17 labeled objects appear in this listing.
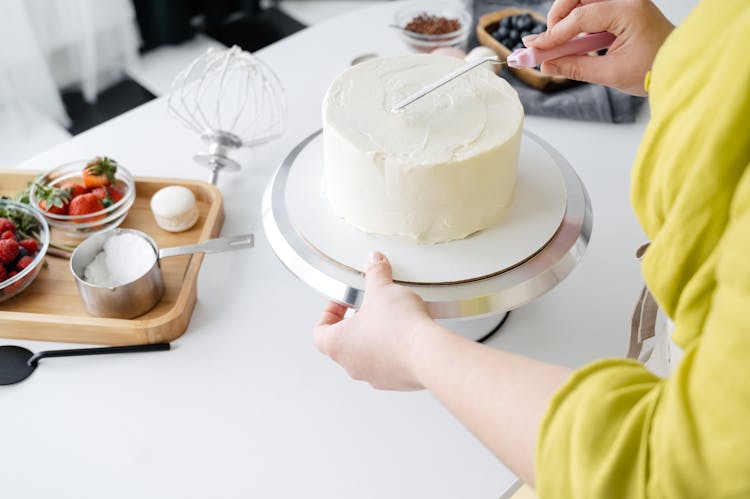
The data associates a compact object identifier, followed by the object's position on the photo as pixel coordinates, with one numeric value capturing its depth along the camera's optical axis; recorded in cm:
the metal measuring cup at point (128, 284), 104
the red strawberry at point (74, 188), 122
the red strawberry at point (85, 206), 119
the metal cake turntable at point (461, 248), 93
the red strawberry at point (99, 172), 124
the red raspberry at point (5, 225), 114
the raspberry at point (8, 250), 109
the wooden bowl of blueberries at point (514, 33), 150
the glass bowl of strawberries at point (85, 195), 119
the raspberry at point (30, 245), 112
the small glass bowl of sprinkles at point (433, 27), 158
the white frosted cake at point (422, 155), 94
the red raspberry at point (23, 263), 111
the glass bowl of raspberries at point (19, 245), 109
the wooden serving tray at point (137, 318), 105
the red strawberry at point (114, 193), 125
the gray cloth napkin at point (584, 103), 146
